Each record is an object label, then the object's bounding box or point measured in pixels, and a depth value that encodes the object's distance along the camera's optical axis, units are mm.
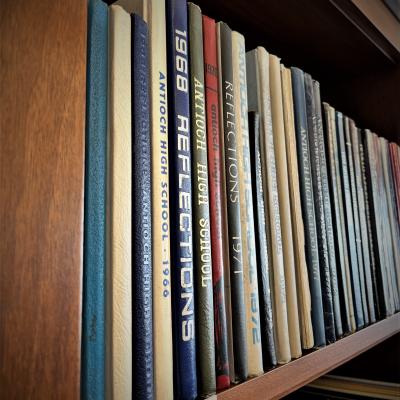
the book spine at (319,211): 479
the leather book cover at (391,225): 684
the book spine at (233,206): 350
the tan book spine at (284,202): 423
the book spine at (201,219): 314
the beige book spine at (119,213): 255
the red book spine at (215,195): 329
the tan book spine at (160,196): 285
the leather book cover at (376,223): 622
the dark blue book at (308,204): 457
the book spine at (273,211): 403
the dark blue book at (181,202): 299
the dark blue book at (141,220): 269
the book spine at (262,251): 387
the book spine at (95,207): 245
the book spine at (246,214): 365
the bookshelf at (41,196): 210
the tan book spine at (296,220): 441
